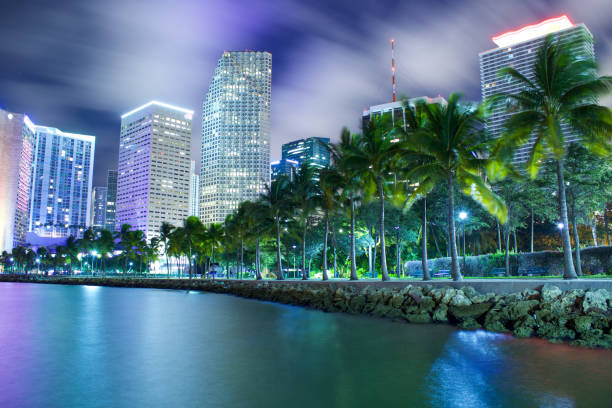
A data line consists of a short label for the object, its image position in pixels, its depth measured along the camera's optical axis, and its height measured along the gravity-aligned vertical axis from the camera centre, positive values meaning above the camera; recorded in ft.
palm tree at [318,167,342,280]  103.45 +19.64
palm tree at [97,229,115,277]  341.21 +18.33
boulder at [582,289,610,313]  45.93 -4.65
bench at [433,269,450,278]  127.65 -3.64
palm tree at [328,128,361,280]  97.40 +22.10
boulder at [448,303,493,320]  56.08 -6.79
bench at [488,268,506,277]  115.75 -3.20
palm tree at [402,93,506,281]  71.92 +20.26
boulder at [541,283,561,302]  50.90 -4.05
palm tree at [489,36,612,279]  57.16 +22.11
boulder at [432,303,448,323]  60.59 -7.71
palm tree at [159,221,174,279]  272.92 +22.22
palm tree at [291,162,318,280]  119.34 +21.82
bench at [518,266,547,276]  102.60 -2.74
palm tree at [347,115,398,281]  88.63 +22.64
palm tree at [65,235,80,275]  378.32 +14.93
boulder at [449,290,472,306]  59.20 -5.62
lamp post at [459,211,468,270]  132.70 +12.02
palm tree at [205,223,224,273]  232.12 +16.64
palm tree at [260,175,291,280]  140.15 +22.05
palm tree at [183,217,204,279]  244.42 +20.25
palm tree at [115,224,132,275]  317.63 +18.47
